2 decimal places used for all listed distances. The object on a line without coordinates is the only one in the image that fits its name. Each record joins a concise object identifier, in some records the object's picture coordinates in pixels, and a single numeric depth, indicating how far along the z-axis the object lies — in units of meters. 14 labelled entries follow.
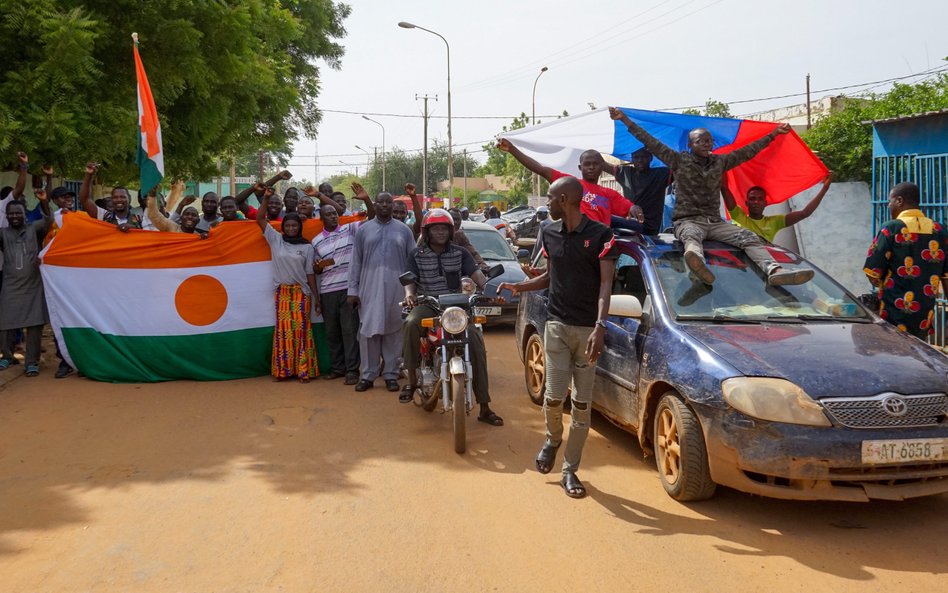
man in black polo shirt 4.91
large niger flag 8.52
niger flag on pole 8.50
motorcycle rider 7.00
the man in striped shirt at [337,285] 8.38
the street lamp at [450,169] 32.94
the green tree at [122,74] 8.88
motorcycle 5.97
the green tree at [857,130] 17.00
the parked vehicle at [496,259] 11.59
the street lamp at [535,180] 45.33
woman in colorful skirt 8.52
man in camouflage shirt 6.07
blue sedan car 4.25
